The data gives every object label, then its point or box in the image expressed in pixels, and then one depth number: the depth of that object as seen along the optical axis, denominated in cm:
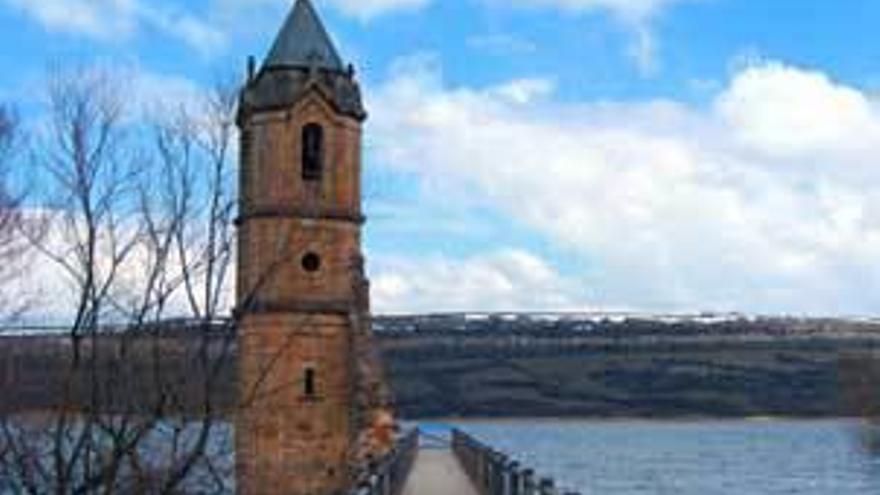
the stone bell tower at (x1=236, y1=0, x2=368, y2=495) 3192
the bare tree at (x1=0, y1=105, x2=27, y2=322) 1436
